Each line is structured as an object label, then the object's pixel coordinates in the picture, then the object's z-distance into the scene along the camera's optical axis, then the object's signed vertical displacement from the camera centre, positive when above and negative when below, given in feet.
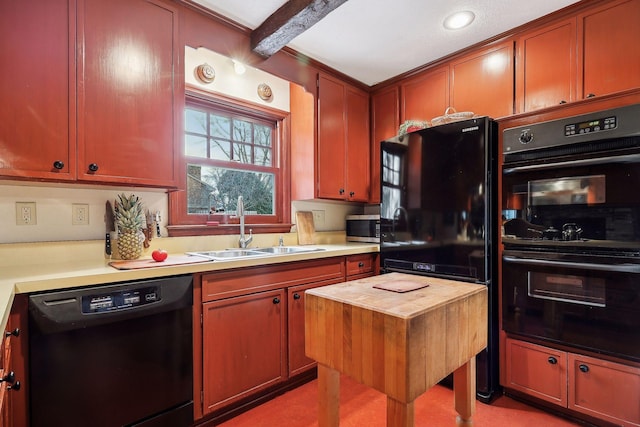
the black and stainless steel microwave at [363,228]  10.00 -0.48
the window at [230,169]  7.88 +1.20
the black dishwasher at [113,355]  4.22 -2.07
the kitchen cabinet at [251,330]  5.72 -2.26
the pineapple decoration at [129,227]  5.99 -0.26
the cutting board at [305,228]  9.54 -0.44
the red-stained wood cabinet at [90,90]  4.58 +1.97
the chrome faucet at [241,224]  8.07 -0.27
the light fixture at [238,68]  8.38 +3.79
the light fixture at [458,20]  6.80 +4.18
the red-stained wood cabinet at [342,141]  9.12 +2.16
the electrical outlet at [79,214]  5.97 -0.01
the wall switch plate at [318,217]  10.28 -0.12
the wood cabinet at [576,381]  5.32 -3.03
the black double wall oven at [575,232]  5.29 -0.35
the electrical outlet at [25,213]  5.47 +0.01
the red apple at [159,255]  5.82 -0.76
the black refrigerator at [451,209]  6.62 +0.10
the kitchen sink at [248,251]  7.32 -0.94
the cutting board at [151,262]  5.17 -0.85
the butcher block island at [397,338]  3.44 -1.48
